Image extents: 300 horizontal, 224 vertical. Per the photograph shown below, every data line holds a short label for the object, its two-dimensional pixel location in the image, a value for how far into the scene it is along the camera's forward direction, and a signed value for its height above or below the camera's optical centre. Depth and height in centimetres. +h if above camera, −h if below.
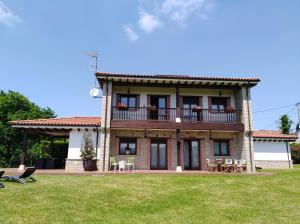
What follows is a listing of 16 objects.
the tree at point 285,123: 3834 +587
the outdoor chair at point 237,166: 1576 -32
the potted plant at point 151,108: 1633 +327
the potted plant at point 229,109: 1677 +337
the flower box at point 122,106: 1616 +331
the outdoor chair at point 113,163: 1578 -23
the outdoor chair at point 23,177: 1057 -82
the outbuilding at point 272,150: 2203 +99
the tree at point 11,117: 3056 +494
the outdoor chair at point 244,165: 1616 -23
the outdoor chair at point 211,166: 1636 -32
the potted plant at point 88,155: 1554 +20
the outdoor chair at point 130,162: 1565 -17
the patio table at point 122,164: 1540 -31
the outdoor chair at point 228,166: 1570 -30
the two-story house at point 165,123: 1612 +227
